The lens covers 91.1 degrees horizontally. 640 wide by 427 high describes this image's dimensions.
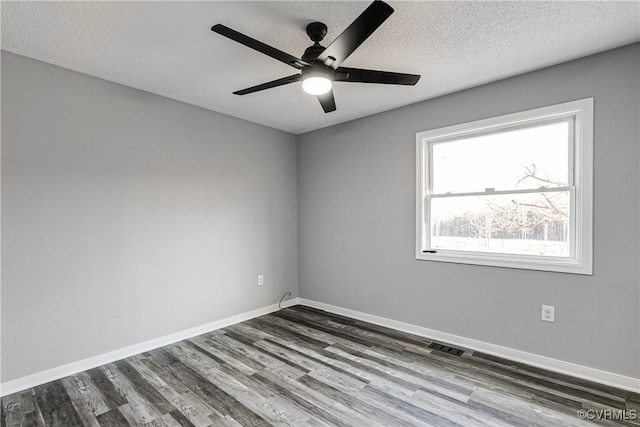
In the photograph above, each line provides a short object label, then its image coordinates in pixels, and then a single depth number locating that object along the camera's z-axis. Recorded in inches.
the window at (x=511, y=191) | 98.5
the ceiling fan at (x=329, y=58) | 59.9
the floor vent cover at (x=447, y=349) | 114.3
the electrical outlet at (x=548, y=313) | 101.7
